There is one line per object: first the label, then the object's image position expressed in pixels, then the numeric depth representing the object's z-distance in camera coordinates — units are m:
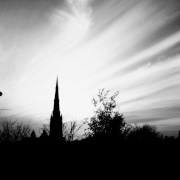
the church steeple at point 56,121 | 51.47
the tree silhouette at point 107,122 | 27.61
